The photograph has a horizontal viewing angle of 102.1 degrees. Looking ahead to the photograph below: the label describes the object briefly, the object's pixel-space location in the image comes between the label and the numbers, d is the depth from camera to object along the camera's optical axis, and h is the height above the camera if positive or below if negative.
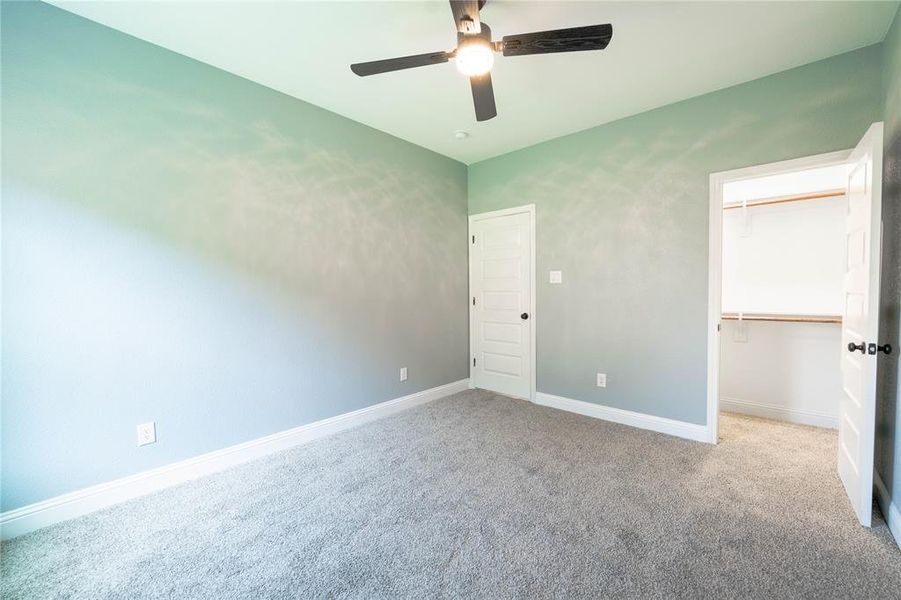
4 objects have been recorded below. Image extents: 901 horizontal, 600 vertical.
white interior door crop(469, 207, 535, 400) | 3.82 -0.16
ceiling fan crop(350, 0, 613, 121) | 1.56 +1.10
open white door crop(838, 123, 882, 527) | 1.71 -0.20
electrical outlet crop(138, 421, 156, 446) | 2.13 -0.83
